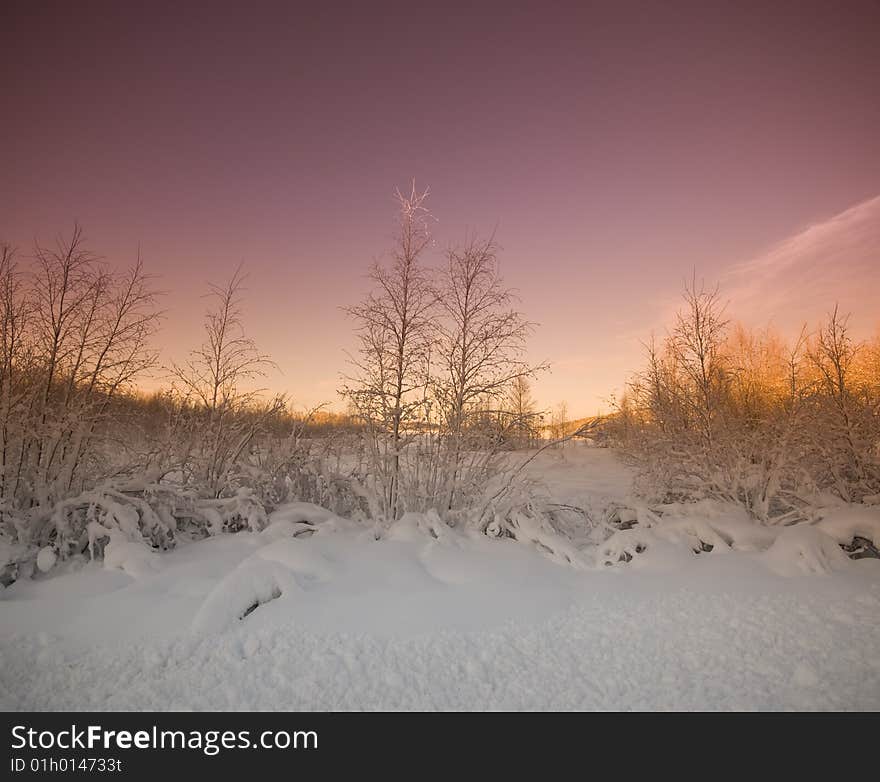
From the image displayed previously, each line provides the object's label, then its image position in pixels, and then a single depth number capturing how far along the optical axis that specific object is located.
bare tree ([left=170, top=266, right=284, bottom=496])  6.53
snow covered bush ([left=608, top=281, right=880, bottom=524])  6.49
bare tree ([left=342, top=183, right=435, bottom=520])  6.51
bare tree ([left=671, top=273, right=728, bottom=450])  10.31
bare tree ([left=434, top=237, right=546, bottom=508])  6.44
